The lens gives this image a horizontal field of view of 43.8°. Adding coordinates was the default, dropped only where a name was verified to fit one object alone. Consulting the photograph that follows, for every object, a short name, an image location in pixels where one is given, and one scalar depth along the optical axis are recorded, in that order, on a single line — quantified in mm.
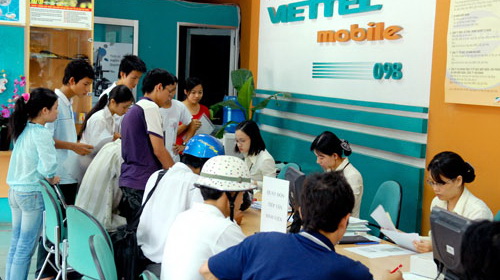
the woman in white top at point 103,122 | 5008
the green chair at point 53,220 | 3900
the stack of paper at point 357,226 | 3705
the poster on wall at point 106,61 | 7832
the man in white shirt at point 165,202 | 3219
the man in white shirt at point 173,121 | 5727
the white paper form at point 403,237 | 3254
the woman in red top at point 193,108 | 6281
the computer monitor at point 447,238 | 2201
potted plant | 6852
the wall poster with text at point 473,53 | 4051
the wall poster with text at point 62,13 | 6388
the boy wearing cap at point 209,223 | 2451
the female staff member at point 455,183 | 3434
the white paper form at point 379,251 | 3248
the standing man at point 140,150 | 4375
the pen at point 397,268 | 2922
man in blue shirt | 1956
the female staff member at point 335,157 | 4402
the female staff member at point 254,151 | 5016
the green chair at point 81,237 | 3057
